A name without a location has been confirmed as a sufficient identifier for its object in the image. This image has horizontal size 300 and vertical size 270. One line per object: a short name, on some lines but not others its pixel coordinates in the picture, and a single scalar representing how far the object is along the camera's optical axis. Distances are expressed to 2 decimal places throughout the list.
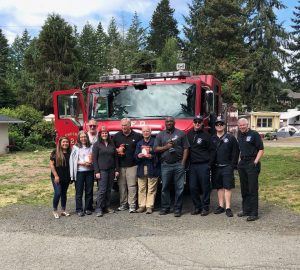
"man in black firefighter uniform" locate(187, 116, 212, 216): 5.65
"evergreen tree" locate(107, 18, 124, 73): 35.31
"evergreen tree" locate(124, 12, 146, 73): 33.47
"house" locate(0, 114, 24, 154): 18.73
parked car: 32.95
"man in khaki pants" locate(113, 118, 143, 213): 5.85
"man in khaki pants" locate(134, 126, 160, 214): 5.76
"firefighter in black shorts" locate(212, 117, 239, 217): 5.59
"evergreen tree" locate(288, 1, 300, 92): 39.18
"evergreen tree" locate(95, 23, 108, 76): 44.11
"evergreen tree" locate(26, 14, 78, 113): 34.92
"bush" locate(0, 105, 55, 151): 21.09
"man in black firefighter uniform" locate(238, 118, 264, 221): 5.41
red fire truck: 6.45
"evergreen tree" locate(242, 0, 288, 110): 36.20
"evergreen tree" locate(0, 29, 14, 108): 35.65
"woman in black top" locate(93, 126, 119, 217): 5.70
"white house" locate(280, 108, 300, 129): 38.87
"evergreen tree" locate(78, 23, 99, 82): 46.12
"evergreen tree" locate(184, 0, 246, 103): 34.17
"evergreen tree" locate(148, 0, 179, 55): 45.78
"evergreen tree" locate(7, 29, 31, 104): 53.72
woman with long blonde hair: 5.58
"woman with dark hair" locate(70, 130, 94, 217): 5.68
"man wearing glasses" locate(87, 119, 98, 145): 5.89
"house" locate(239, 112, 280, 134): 33.79
